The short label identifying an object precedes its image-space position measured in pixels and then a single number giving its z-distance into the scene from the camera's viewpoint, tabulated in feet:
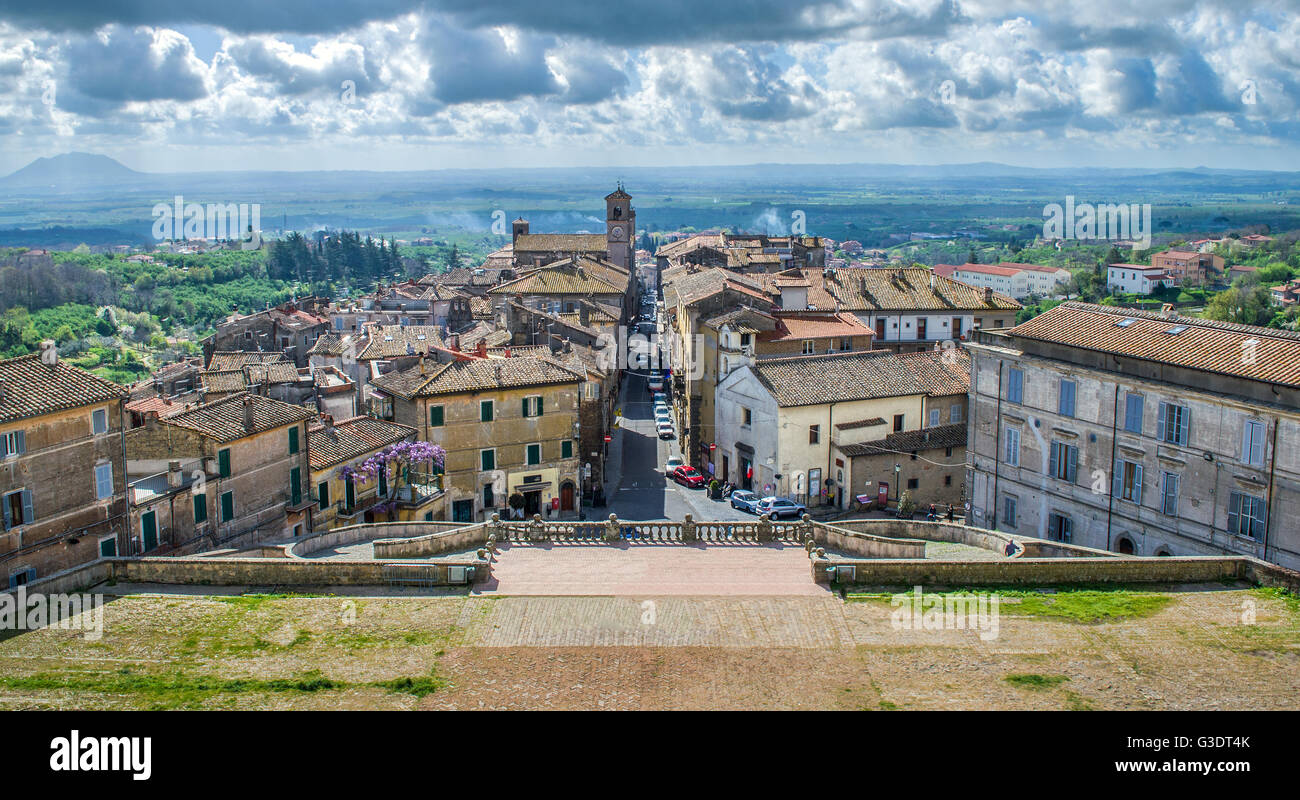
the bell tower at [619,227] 412.16
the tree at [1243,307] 477.36
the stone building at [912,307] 255.29
